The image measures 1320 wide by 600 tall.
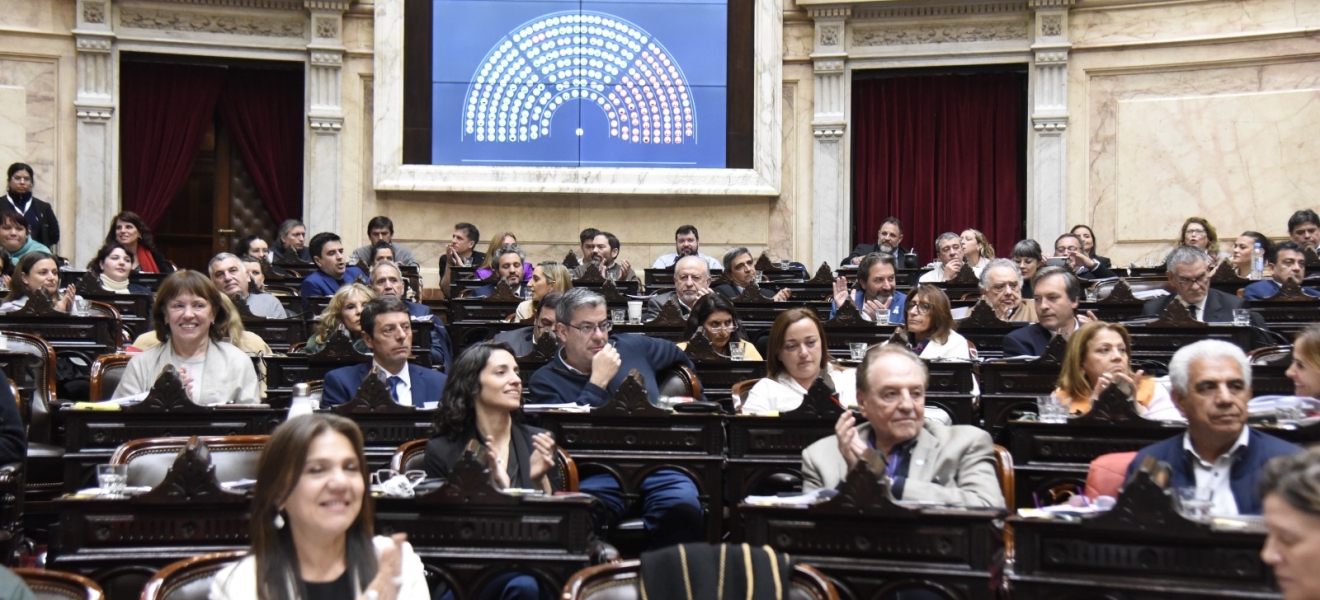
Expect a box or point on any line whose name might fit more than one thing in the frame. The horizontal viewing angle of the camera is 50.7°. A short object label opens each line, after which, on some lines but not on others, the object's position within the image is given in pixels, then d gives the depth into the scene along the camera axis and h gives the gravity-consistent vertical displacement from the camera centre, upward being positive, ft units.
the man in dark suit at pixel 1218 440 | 11.49 -1.14
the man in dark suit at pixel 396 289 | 23.46 +0.09
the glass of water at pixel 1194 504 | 9.95 -1.43
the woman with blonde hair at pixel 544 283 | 25.30 +0.24
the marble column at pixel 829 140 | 39.22 +4.52
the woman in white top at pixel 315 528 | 9.23 -1.57
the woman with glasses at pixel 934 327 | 19.42 -0.37
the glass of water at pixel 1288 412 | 13.24 -1.03
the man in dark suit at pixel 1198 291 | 22.53 +0.22
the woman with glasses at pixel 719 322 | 20.75 -0.35
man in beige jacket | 11.89 -1.25
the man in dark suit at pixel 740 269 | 28.66 +0.61
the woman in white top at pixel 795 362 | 16.87 -0.77
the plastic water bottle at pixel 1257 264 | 28.40 +0.84
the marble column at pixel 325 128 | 38.83 +4.62
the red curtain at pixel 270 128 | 40.86 +4.86
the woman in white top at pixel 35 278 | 23.16 +0.20
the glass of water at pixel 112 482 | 11.75 -1.62
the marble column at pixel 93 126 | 37.32 +4.45
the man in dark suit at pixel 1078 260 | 31.45 +0.98
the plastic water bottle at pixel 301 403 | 13.58 -1.08
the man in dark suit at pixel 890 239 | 35.73 +1.58
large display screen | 39.04 +6.01
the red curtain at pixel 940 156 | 40.06 +4.25
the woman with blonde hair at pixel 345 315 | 21.01 -0.32
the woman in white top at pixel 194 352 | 16.98 -0.75
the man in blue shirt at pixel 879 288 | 24.57 +0.22
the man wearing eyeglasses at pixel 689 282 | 26.18 +0.30
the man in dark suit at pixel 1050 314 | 19.85 -0.16
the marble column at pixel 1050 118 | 37.50 +4.98
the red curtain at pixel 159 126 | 39.88 +4.77
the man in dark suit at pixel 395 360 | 17.07 -0.82
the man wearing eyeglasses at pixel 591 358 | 16.79 -0.77
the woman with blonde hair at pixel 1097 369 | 15.49 -0.74
